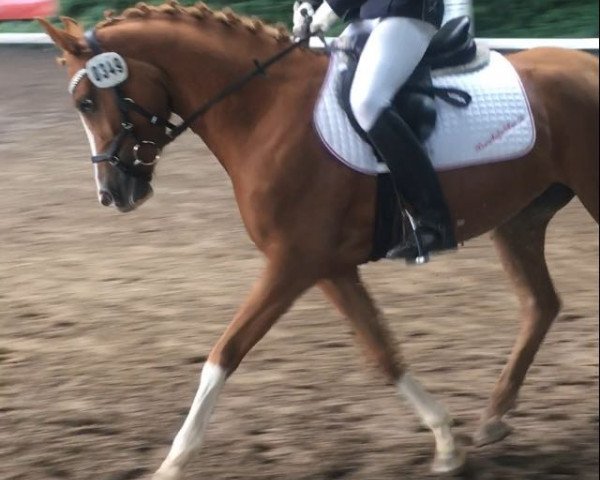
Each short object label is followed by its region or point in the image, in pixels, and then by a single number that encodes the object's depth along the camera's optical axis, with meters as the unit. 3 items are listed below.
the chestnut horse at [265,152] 7.52
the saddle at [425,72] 7.66
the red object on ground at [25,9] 27.86
